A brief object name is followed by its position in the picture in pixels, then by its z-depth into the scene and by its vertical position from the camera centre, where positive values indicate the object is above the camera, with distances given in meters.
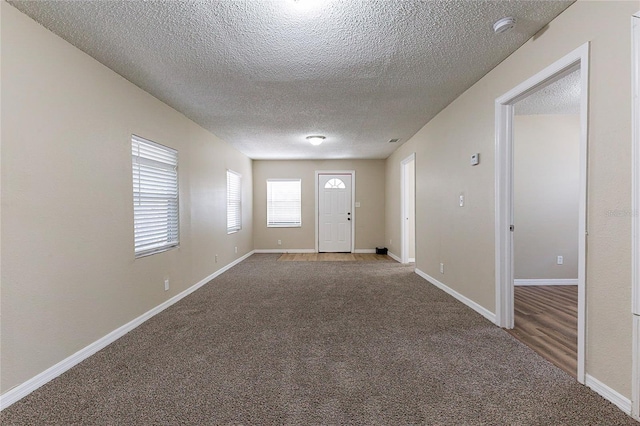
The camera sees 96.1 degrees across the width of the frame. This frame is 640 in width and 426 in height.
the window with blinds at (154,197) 2.92 +0.15
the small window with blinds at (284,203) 7.43 +0.17
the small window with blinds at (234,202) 5.69 +0.17
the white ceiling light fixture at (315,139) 4.94 +1.23
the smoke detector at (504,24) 1.95 +1.27
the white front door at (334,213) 7.42 -0.09
